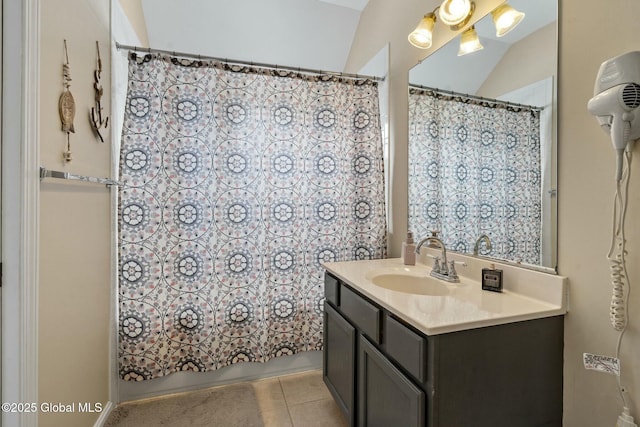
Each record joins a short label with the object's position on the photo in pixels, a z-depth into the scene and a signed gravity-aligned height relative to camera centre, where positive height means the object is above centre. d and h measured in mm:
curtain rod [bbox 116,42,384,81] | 1802 +966
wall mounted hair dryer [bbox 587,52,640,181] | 821 +320
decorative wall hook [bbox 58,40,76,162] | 1197 +421
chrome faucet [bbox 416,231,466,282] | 1466 -284
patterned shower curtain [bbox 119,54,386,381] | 1817 +31
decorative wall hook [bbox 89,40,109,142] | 1514 +540
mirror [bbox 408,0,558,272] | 1158 +337
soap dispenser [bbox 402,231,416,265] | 1815 -239
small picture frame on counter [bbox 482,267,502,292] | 1274 -289
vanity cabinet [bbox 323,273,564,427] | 951 -551
